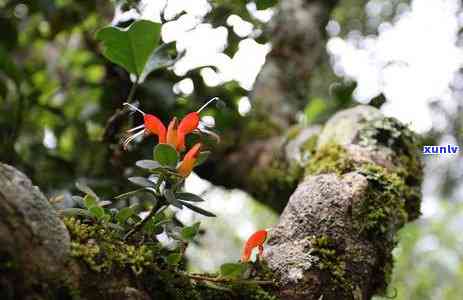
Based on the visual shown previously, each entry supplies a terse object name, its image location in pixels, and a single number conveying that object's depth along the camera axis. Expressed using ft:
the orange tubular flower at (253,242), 1.84
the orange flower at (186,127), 1.81
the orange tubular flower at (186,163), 1.75
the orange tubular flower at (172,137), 1.81
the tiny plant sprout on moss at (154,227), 1.68
